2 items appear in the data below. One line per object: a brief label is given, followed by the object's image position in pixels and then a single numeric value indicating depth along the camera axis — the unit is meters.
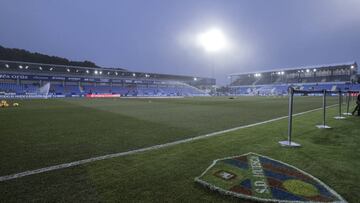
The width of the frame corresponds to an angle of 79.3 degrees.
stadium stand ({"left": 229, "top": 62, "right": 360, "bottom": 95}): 69.50
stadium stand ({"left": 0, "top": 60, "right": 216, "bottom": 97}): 54.31
